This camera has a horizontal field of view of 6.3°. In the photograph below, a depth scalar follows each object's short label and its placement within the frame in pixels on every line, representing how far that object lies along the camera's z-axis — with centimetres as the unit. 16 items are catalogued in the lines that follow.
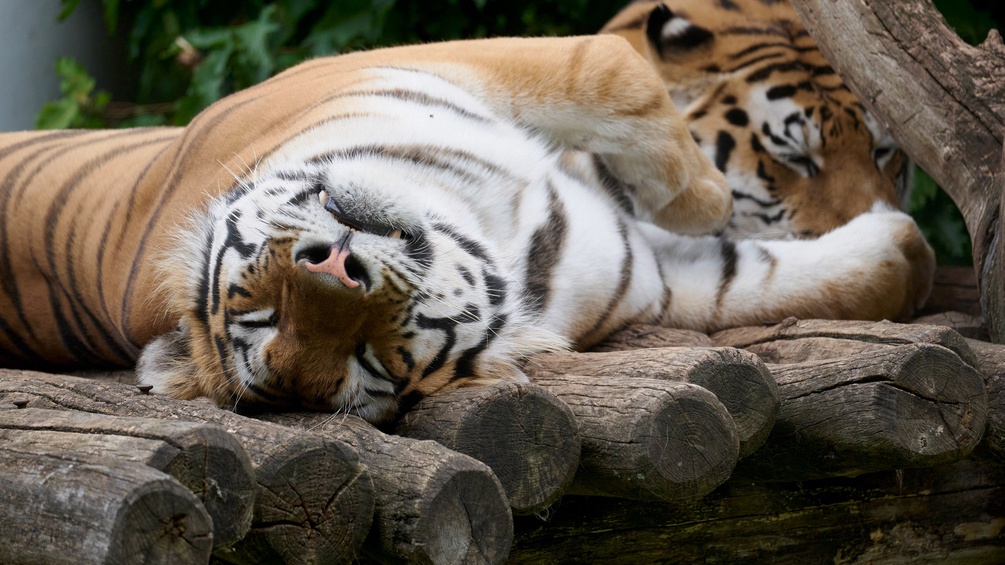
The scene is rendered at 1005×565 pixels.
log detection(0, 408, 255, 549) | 872
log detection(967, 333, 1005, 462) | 915
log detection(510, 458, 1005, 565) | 914
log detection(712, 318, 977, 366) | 911
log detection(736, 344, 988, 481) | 903
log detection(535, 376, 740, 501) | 893
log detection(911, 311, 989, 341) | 945
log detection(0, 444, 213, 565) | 865
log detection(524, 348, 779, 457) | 902
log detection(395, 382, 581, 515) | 893
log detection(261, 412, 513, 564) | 882
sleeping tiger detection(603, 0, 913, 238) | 980
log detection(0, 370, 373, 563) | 880
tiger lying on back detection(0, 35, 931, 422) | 906
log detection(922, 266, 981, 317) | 974
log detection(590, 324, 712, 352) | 937
